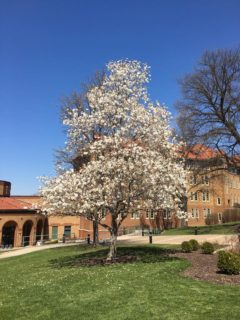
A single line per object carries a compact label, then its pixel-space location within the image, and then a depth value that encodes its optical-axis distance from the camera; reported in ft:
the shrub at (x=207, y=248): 48.63
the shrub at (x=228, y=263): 32.94
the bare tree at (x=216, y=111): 86.87
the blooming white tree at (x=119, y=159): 39.66
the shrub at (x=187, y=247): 51.80
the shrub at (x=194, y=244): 53.24
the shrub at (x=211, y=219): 147.43
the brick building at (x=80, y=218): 93.51
